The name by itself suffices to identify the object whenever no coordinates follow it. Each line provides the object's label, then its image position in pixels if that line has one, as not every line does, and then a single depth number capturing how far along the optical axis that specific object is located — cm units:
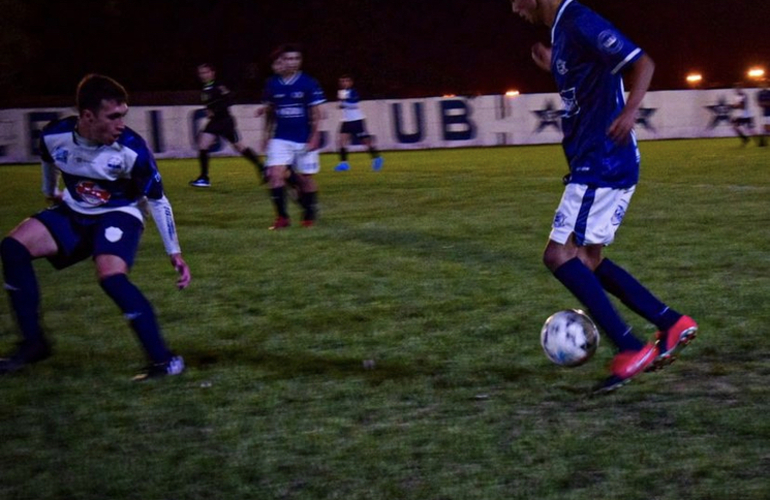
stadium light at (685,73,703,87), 3656
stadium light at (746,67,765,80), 3556
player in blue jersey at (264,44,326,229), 1026
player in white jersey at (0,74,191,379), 477
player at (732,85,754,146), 2400
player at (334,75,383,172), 2020
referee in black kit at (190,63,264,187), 1495
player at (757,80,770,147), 2341
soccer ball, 445
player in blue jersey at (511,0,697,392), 427
